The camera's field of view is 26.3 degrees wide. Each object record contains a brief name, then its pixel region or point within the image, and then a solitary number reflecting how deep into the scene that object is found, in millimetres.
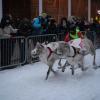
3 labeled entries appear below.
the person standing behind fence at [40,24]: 7210
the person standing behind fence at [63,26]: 7929
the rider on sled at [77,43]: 5872
